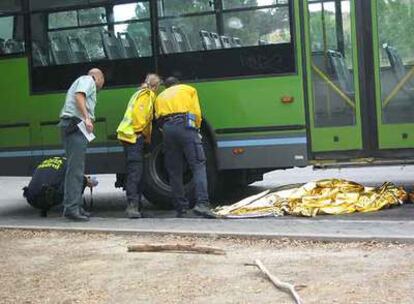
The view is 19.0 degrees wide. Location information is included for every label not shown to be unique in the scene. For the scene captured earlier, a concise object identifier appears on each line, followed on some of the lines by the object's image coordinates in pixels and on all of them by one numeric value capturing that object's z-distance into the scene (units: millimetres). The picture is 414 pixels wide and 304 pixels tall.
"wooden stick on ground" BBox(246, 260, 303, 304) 8339
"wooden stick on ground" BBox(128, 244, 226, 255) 10955
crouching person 15268
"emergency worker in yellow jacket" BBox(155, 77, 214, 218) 14368
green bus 14951
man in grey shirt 14223
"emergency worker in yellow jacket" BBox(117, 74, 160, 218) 14726
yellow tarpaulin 14249
